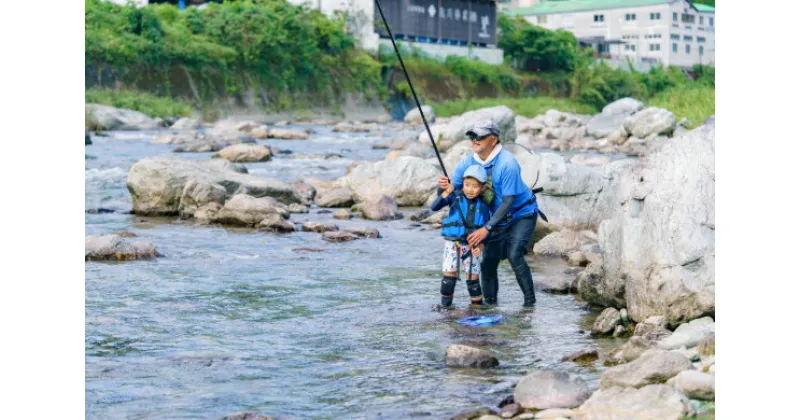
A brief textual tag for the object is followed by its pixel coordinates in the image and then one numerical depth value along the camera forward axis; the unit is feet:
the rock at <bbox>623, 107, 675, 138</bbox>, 104.17
